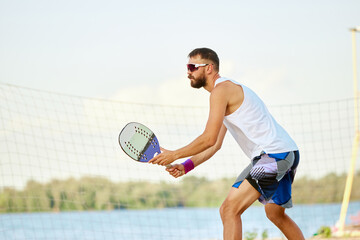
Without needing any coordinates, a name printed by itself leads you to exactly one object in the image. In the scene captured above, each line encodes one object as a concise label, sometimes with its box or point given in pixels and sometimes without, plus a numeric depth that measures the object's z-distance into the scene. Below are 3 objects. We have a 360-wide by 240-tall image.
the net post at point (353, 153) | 19.22
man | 7.52
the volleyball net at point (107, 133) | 17.00
